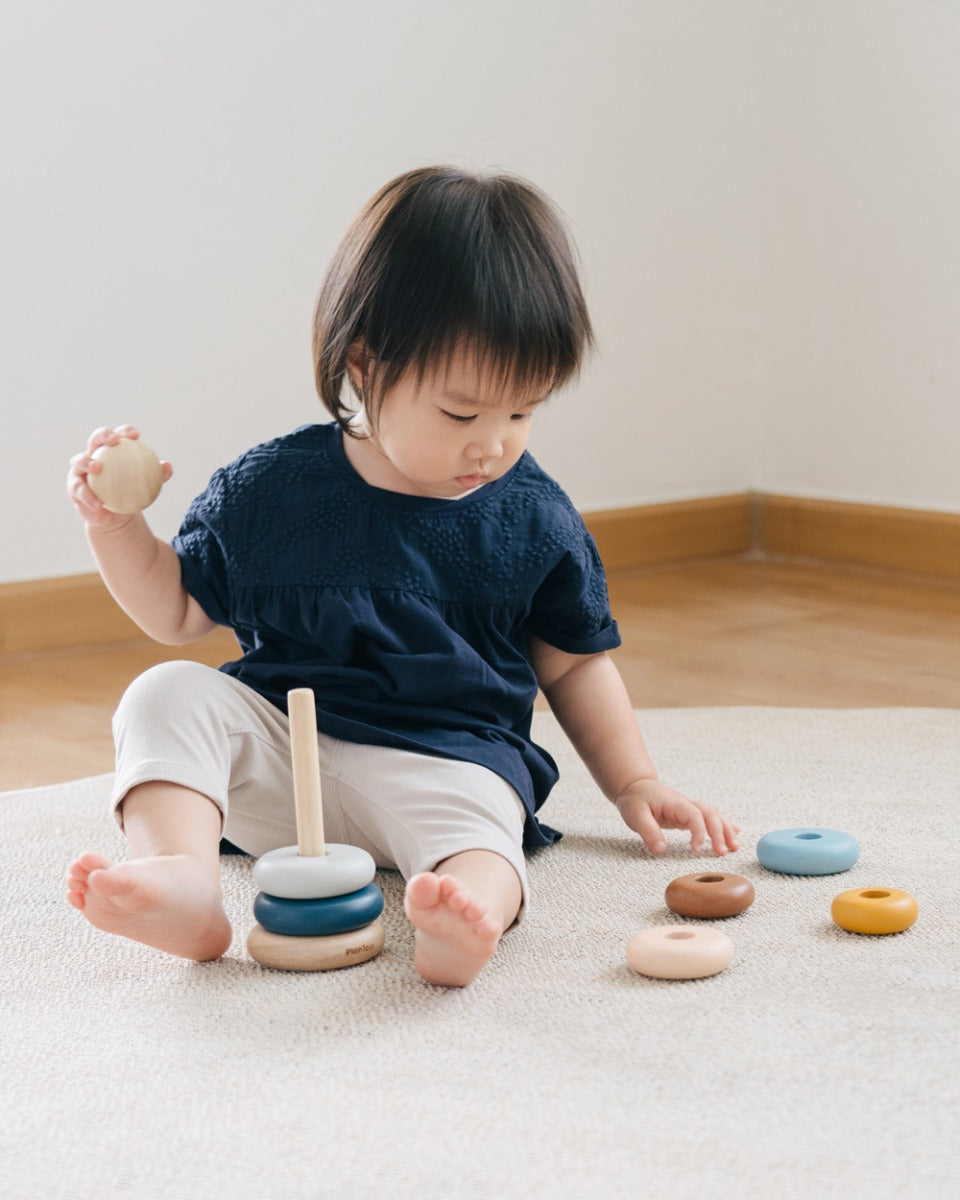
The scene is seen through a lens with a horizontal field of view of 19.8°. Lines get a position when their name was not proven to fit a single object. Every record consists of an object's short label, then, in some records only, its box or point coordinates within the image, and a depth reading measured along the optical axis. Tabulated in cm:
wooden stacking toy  171
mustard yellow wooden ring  174
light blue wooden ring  187
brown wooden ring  178
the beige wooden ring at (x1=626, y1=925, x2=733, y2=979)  168
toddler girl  180
